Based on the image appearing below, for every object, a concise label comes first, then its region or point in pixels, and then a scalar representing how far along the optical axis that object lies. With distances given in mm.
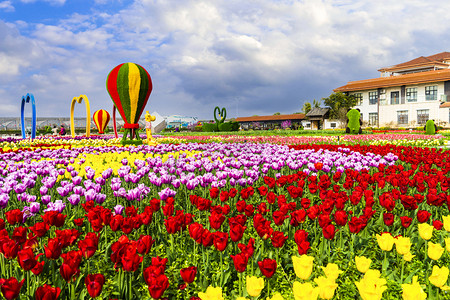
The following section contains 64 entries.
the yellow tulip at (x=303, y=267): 1924
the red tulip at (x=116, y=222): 2789
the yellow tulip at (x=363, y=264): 2098
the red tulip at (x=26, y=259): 2041
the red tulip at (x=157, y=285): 1802
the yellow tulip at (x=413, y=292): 1699
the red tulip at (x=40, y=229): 2623
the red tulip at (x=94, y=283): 1822
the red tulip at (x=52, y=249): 2225
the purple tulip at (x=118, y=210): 3387
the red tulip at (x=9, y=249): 2232
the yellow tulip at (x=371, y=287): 1681
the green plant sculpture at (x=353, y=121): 29188
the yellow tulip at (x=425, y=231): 2611
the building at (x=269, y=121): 62294
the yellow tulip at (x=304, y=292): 1626
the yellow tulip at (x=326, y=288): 1749
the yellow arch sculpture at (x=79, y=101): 24898
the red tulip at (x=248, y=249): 2273
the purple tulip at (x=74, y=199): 3691
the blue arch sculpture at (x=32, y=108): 20953
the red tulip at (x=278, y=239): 2496
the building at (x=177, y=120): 69875
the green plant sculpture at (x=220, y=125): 36656
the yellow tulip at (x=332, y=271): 1868
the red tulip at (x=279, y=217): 2898
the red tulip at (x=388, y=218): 2951
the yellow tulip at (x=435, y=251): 2316
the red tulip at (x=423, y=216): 3029
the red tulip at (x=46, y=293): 1729
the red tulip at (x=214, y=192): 3977
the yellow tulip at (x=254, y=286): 1785
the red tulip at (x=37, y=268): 2063
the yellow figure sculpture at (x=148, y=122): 16484
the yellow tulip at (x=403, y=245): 2332
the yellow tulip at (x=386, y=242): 2473
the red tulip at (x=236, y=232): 2553
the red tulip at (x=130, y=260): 2061
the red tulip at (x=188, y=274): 2023
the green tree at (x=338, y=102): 50406
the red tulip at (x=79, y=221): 3025
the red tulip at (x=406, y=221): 2913
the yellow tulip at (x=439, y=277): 1970
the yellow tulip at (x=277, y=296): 1617
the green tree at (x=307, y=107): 60281
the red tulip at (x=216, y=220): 2828
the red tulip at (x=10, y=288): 1785
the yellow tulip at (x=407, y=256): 2363
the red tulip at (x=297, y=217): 3000
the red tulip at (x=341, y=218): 2887
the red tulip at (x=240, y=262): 2117
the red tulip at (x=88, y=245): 2318
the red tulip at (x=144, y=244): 2311
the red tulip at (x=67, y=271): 2004
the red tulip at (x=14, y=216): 3006
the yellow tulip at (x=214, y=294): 1706
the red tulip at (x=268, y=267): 2037
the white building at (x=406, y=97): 46344
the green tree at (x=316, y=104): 61000
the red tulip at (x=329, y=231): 2676
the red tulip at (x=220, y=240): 2371
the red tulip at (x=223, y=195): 3776
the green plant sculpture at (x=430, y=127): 27202
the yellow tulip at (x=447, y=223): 2719
